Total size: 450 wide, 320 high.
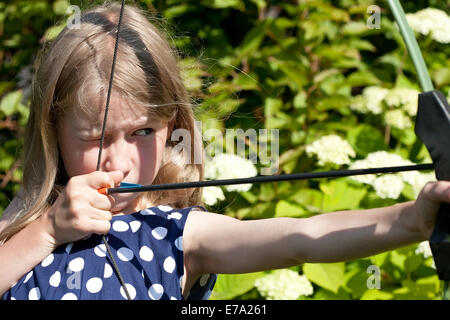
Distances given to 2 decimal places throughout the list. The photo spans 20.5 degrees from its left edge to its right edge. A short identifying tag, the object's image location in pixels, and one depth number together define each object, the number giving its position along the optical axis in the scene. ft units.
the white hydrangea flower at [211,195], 5.62
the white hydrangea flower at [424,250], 5.42
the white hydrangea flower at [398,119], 6.20
